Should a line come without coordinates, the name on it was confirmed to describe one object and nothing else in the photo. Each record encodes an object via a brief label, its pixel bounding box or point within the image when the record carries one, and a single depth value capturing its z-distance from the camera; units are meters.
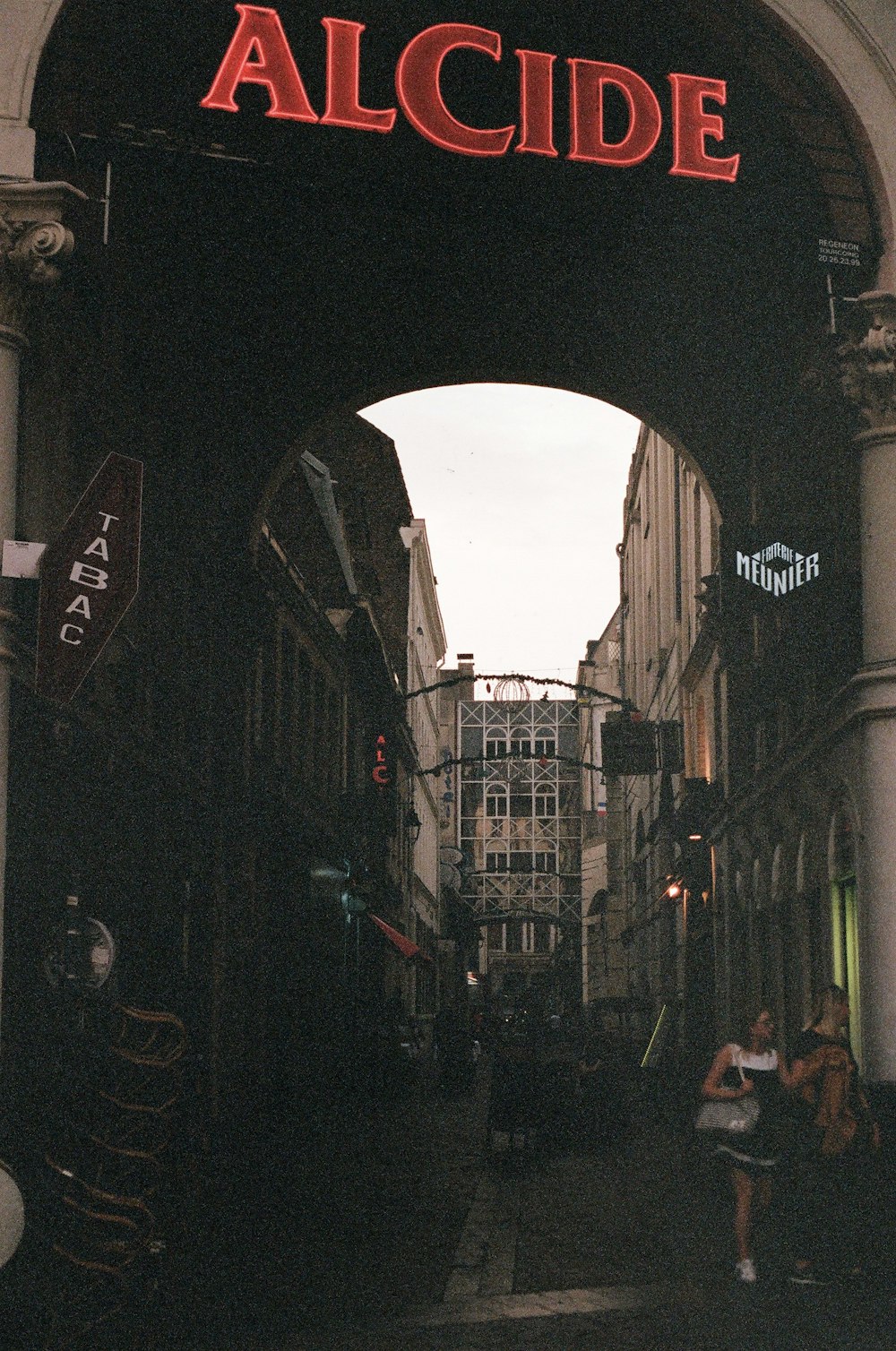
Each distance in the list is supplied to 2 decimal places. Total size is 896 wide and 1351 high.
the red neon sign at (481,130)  15.48
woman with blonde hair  11.93
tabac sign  11.88
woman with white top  12.26
